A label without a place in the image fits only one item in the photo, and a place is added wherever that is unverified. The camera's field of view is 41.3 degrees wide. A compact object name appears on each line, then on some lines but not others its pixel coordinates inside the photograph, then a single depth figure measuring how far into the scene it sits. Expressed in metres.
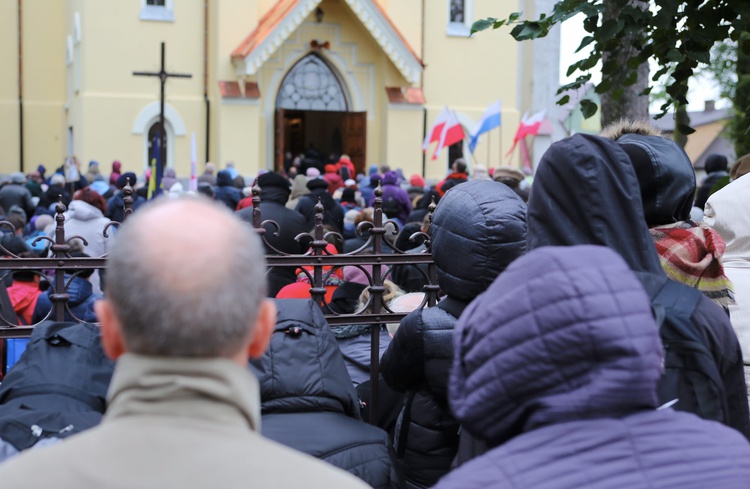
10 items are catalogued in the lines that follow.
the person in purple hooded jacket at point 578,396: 1.80
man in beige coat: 1.53
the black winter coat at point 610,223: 2.60
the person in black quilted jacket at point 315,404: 3.27
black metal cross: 15.54
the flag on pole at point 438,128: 17.58
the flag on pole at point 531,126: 18.04
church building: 23.28
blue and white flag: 18.34
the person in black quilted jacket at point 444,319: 3.27
